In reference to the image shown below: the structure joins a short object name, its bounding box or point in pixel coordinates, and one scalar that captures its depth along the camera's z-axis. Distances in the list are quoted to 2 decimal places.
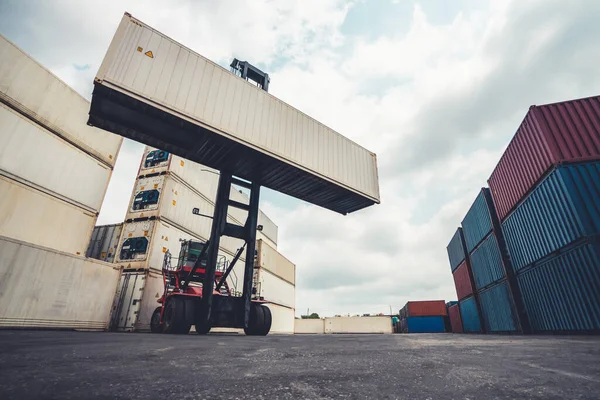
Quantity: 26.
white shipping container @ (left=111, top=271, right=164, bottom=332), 10.80
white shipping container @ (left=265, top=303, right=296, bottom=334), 20.36
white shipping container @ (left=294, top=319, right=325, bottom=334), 43.03
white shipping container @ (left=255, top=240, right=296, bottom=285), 19.59
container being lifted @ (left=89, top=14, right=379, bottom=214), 7.68
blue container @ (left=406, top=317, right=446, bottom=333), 30.20
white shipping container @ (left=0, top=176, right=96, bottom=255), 8.16
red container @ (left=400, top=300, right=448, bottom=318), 30.55
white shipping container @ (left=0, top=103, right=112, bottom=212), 8.31
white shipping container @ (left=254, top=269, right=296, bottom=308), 18.95
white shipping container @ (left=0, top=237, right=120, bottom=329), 7.64
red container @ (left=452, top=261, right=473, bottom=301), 17.38
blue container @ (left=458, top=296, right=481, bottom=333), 16.55
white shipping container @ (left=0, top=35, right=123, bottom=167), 8.50
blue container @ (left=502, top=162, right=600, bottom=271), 7.69
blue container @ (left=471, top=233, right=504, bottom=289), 12.60
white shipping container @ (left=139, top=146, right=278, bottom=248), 13.54
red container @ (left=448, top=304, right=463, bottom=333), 21.83
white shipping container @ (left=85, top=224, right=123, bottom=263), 12.59
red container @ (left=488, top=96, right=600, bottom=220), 8.61
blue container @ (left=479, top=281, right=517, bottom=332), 11.86
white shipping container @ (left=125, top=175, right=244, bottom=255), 12.49
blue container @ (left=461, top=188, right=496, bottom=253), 13.67
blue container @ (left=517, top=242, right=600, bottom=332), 7.42
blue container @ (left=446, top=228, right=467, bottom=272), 18.64
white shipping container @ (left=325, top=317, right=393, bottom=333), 40.12
